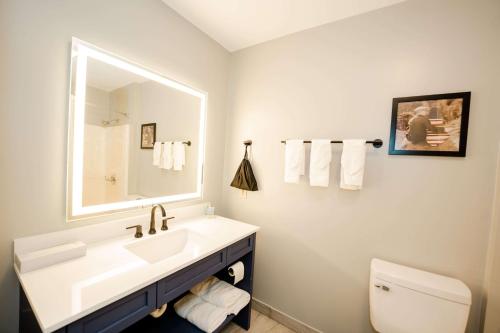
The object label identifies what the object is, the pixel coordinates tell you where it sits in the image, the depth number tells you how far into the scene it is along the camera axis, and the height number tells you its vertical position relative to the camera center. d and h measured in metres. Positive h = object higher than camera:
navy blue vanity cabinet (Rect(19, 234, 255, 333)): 0.78 -0.70
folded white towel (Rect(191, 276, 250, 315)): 1.44 -1.03
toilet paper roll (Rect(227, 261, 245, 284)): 1.54 -0.87
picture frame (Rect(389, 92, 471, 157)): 1.17 +0.29
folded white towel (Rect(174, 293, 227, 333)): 1.31 -1.07
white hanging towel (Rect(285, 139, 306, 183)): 1.60 +0.02
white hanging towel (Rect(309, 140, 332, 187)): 1.49 +0.02
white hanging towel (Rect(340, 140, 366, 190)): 1.35 +0.02
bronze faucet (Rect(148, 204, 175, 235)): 1.40 -0.48
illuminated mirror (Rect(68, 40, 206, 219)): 1.13 +0.14
